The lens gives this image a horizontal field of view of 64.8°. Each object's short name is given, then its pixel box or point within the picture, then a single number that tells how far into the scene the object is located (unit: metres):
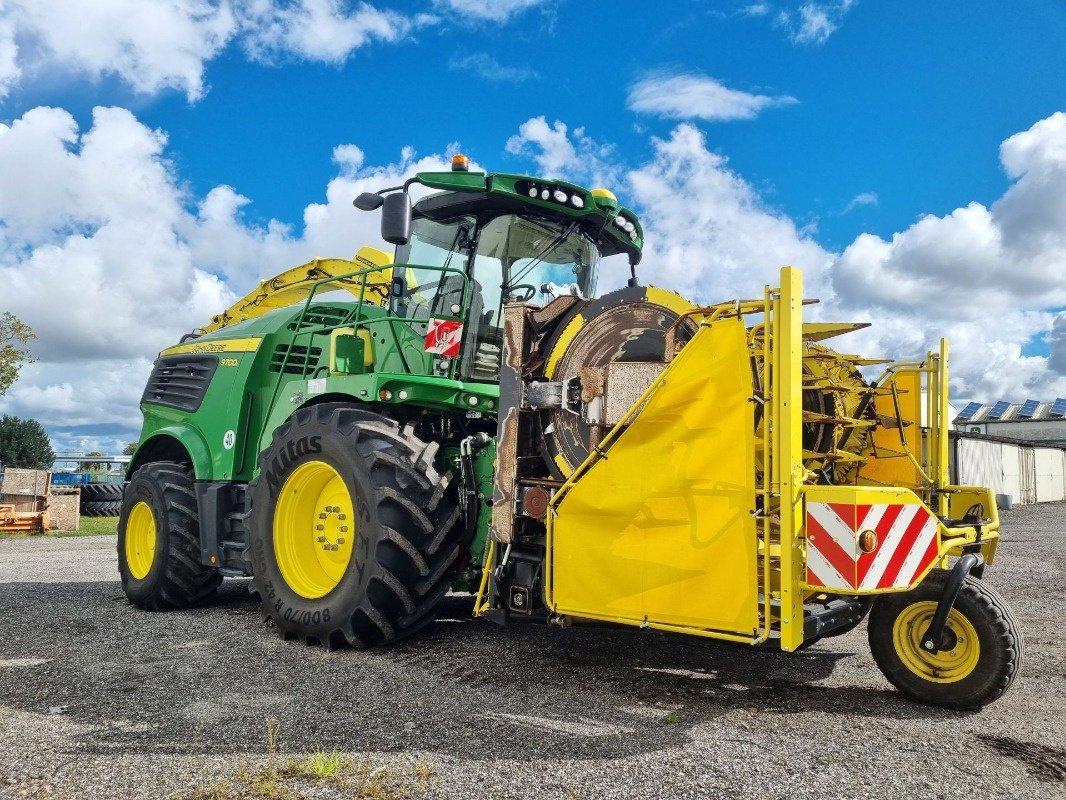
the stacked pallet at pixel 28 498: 17.89
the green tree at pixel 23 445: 47.31
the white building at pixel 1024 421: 45.66
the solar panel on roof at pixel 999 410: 47.44
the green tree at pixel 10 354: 30.69
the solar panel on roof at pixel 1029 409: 46.92
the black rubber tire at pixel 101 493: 23.97
